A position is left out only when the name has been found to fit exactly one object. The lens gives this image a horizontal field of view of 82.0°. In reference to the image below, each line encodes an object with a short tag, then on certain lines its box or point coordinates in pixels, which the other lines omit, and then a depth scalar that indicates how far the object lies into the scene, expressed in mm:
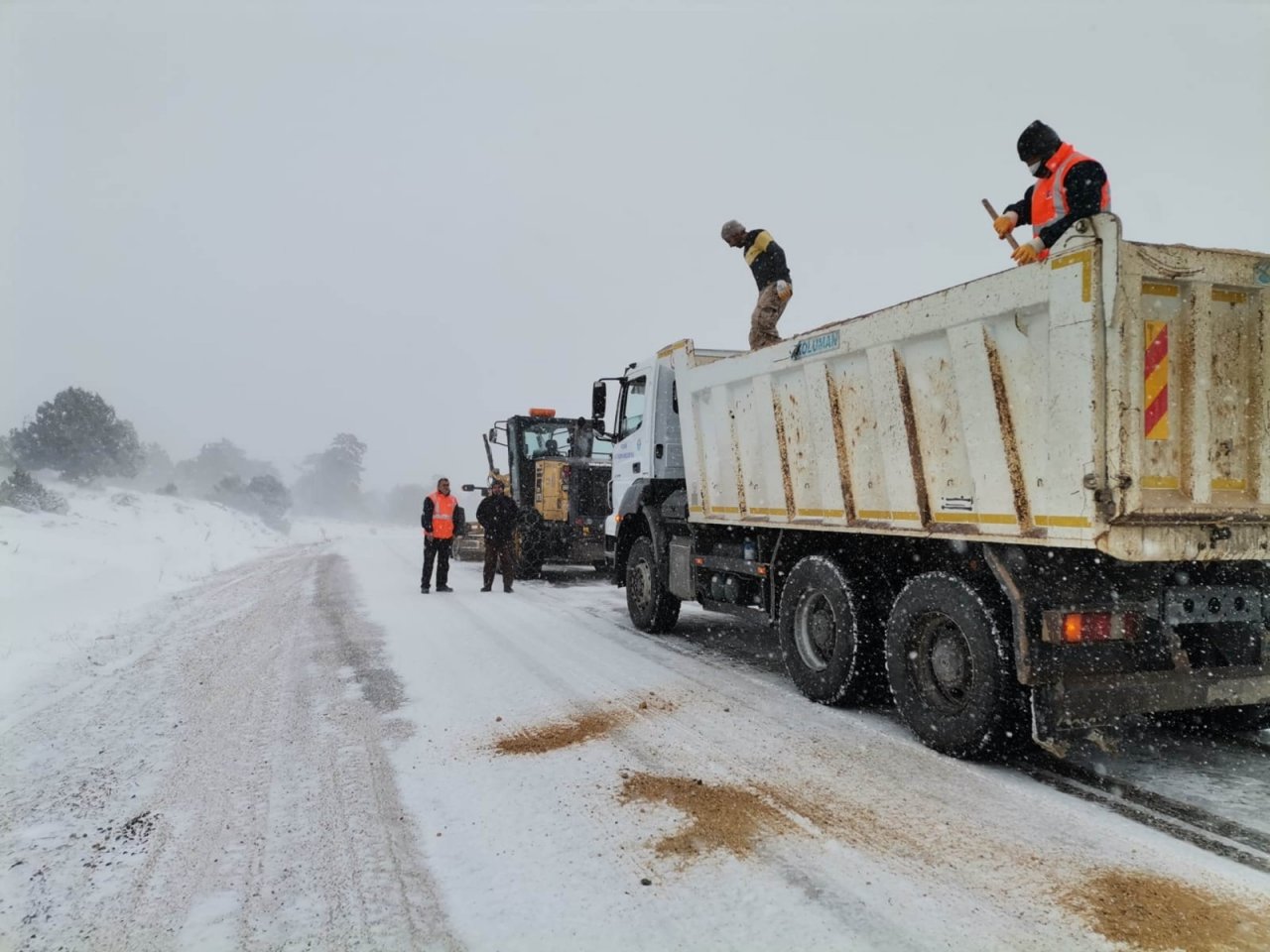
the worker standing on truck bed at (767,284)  6980
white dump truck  3398
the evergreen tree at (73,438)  39656
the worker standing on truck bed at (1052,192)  4102
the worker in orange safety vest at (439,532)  11492
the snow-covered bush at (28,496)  21656
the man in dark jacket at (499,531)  11820
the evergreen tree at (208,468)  77106
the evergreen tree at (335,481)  90375
